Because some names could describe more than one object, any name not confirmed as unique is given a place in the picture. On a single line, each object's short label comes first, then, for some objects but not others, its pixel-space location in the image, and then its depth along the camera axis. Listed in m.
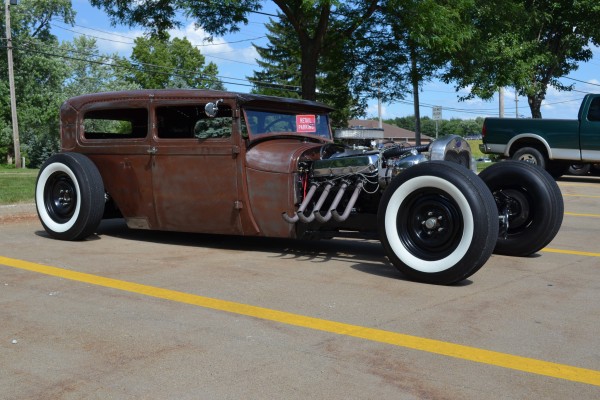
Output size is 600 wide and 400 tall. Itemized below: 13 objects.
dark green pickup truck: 14.81
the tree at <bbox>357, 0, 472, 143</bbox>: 13.18
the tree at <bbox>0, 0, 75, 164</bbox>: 46.22
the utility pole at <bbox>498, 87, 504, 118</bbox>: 25.17
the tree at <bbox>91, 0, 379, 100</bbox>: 14.45
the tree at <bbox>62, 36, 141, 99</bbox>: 49.62
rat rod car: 5.35
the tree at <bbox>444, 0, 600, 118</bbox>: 15.91
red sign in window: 7.18
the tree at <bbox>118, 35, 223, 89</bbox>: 63.88
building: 71.81
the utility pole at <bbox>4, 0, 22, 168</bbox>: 36.97
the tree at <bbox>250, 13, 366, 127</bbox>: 15.96
